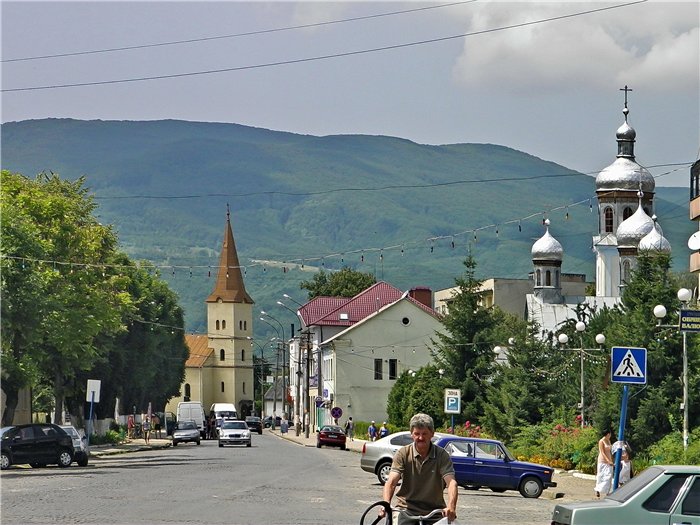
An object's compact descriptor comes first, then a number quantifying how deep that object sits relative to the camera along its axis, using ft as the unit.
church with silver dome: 345.31
